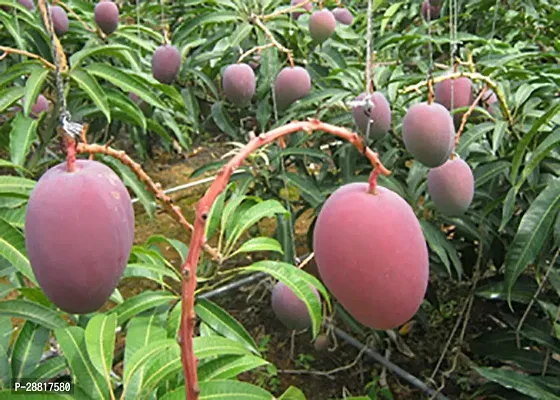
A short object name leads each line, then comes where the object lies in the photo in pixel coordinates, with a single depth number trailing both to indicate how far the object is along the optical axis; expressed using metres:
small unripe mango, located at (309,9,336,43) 1.54
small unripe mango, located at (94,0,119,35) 1.71
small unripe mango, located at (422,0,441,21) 2.14
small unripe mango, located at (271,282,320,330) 1.08
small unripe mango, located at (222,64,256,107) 1.51
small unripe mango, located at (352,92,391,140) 1.03
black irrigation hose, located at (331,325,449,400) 1.50
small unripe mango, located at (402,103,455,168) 0.76
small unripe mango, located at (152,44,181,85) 1.64
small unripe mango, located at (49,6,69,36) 1.63
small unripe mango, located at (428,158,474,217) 0.93
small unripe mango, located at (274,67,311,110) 1.40
